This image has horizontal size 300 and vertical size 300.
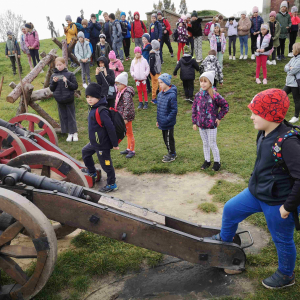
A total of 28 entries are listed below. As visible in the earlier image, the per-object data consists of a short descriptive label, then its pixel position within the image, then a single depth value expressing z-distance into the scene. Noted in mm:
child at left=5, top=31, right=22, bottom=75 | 13449
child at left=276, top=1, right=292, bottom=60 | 12547
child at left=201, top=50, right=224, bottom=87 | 9234
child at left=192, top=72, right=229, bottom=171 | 5230
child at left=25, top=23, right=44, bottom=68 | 13352
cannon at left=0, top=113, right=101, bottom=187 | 3783
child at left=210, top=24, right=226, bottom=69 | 11602
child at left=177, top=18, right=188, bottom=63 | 12195
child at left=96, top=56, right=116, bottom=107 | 8094
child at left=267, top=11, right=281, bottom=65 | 12126
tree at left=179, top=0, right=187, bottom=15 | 43862
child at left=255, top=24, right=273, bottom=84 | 10344
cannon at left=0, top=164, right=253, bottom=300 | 2686
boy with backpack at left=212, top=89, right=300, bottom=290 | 2426
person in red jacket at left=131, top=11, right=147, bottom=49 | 13695
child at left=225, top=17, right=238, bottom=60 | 13180
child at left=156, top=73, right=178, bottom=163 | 5824
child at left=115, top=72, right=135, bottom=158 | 6229
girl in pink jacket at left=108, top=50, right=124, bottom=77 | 9062
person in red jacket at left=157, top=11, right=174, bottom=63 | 13211
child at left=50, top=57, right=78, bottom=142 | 7332
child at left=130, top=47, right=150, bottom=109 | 9656
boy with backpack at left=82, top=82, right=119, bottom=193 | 4768
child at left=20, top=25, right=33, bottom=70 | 13633
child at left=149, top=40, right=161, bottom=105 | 10132
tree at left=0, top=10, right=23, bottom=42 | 41331
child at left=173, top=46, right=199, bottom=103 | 10023
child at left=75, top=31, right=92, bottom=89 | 11069
